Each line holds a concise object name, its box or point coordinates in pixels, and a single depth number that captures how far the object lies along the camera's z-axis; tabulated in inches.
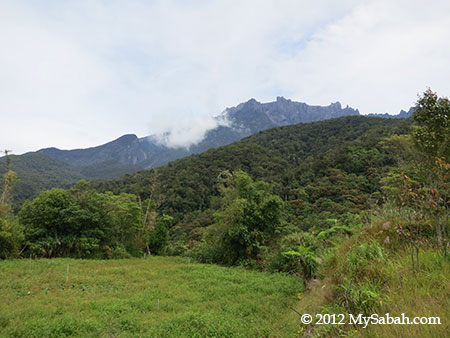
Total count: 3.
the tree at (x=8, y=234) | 575.6
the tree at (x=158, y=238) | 962.7
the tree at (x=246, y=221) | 584.4
